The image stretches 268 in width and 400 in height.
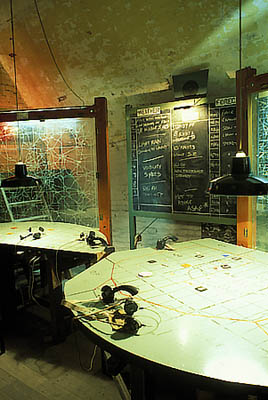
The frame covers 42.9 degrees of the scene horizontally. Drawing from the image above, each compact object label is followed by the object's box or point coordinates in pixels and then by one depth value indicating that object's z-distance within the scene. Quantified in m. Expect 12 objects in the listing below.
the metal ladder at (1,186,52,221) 4.71
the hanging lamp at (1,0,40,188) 3.17
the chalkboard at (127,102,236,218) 3.70
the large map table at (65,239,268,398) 1.22
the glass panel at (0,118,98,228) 4.27
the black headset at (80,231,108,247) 3.02
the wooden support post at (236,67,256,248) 3.14
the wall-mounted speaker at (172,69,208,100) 3.76
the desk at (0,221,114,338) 2.96
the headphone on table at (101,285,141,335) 1.48
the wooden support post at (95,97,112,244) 3.90
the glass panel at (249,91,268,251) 3.21
